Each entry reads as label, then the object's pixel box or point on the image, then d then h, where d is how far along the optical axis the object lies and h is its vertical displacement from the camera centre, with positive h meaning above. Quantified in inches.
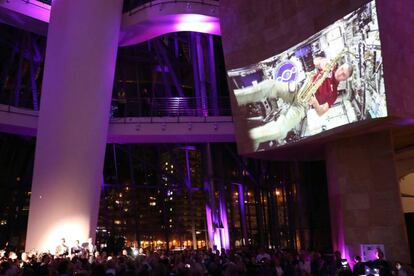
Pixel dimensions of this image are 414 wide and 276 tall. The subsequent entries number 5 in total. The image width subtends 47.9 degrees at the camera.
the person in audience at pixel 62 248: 597.3 +19.2
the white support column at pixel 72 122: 637.3 +195.1
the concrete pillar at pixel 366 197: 515.3 +65.2
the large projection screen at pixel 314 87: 456.8 +183.9
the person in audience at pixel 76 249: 588.7 +17.3
